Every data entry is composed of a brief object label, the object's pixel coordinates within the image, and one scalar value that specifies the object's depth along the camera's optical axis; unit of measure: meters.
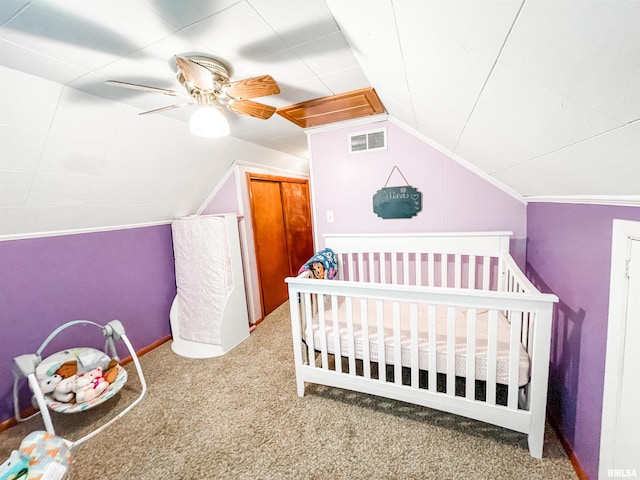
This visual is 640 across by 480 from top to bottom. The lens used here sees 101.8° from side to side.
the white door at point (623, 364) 0.90
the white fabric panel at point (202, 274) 2.43
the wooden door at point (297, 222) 3.68
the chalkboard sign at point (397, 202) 2.28
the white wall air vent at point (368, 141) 2.32
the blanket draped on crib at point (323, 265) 2.03
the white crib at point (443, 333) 1.28
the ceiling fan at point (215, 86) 1.18
